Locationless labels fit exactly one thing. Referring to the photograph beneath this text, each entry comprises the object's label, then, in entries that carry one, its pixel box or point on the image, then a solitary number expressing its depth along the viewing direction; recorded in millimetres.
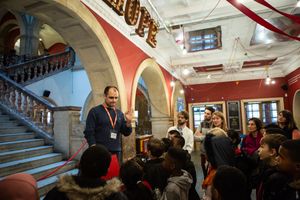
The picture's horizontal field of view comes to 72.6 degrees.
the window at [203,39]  5188
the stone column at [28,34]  9051
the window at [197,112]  10031
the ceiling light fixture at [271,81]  8422
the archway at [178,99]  8742
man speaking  2332
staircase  3370
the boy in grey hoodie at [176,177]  1526
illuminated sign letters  2812
